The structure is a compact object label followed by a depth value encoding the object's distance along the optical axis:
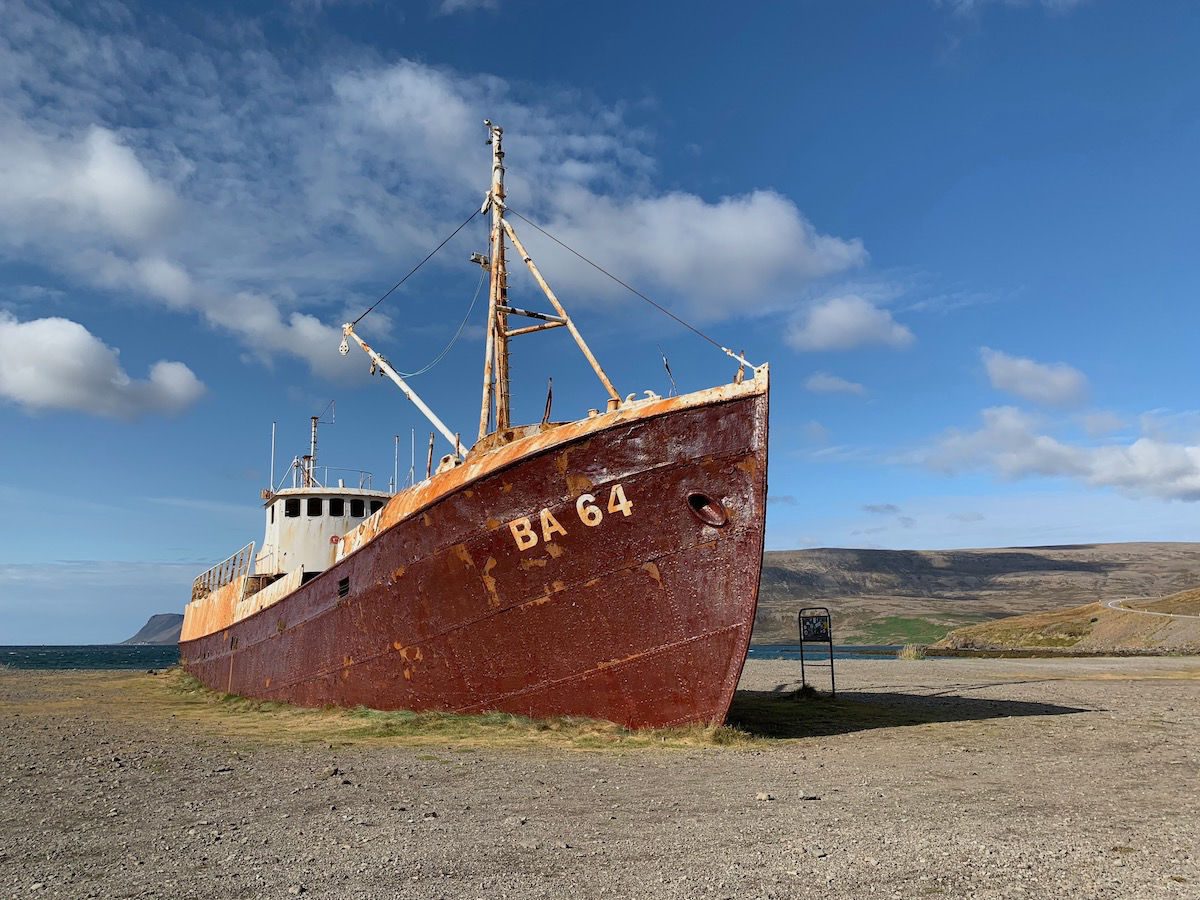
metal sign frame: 15.22
